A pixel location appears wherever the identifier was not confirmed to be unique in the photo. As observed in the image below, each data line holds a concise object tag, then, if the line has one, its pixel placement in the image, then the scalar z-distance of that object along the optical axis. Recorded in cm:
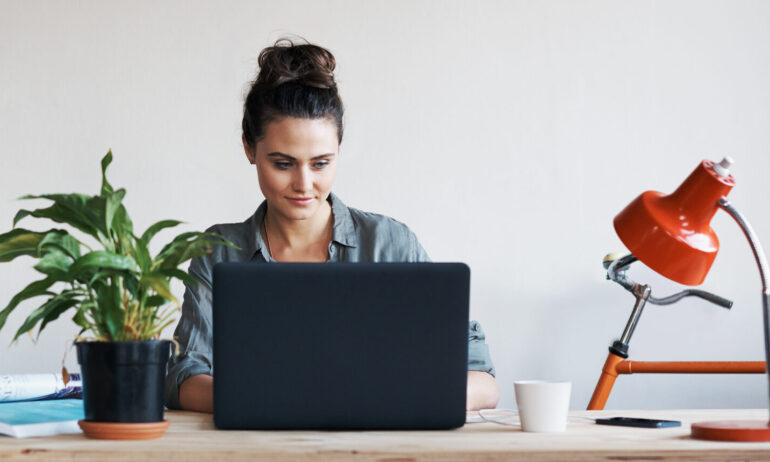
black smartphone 260
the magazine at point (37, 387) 300
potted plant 242
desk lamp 251
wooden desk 232
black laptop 248
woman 335
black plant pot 242
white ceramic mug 253
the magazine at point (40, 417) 247
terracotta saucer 242
